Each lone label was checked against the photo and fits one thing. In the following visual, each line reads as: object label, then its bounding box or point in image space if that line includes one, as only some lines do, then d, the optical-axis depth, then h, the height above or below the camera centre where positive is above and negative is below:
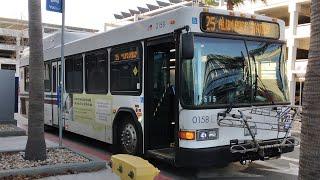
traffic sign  9.10 +1.52
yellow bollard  5.09 -0.98
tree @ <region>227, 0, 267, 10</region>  21.14 +3.66
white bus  7.57 -0.11
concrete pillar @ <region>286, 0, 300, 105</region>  37.38 +3.70
